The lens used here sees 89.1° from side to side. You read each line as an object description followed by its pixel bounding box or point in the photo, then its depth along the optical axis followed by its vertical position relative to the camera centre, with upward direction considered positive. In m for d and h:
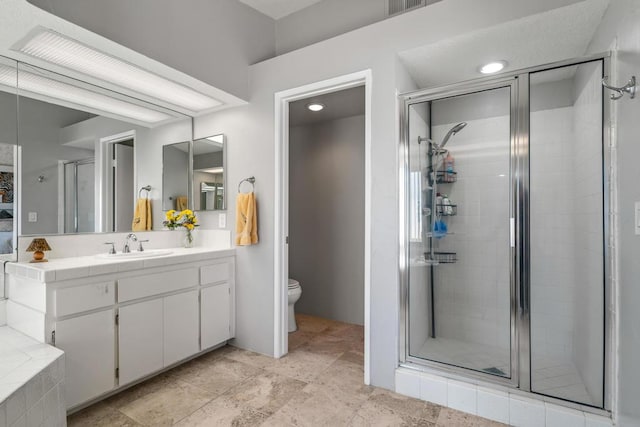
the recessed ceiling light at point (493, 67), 2.30 +1.06
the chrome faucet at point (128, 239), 2.49 -0.22
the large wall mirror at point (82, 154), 2.11 +0.44
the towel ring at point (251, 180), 2.77 +0.28
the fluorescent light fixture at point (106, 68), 1.89 +0.98
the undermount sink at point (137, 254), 2.27 -0.30
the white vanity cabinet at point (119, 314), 1.77 -0.64
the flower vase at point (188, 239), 2.97 -0.24
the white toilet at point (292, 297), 3.21 -0.83
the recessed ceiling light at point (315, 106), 3.14 +1.05
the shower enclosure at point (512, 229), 1.85 -0.11
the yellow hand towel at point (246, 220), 2.67 -0.06
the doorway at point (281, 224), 2.65 -0.09
